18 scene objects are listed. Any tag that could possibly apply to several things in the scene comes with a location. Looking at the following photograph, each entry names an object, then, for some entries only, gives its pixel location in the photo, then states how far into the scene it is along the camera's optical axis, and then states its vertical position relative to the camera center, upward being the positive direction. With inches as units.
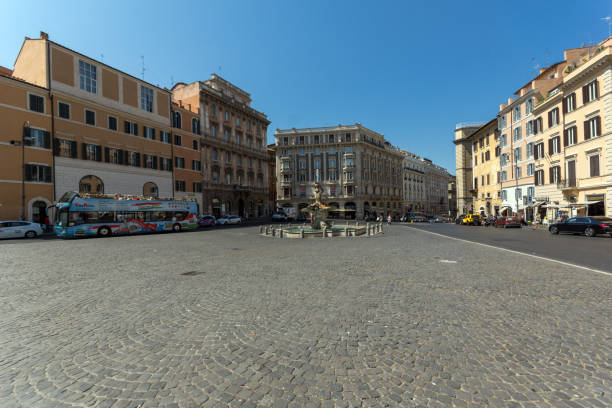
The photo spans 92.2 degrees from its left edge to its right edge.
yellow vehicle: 1502.2 -92.2
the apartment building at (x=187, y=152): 1649.9 +325.4
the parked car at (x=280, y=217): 1903.3 -74.2
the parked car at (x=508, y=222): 1192.2 -86.5
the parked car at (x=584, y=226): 765.3 -73.8
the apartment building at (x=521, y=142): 1403.8 +311.2
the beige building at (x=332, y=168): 2709.2 +344.6
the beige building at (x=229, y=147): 1916.8 +435.0
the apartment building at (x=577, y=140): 988.6 +229.6
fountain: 860.0 -78.9
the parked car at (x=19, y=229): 840.9 -53.0
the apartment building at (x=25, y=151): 1005.2 +215.1
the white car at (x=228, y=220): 1678.4 -74.3
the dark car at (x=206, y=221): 1486.2 -69.6
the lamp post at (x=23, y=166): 1024.9 +158.2
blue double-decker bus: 856.3 -19.7
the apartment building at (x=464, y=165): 2366.6 +307.0
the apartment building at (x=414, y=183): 3555.6 +252.4
